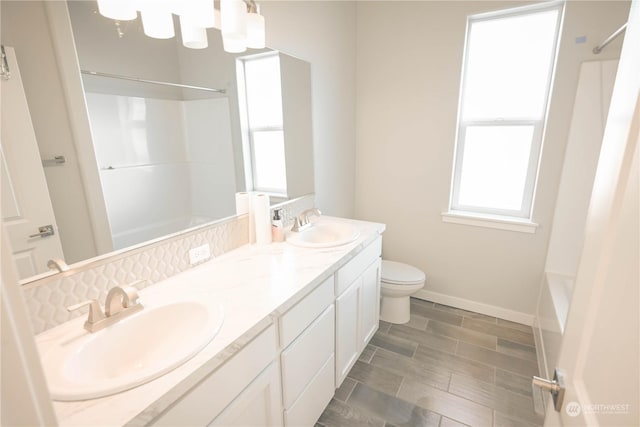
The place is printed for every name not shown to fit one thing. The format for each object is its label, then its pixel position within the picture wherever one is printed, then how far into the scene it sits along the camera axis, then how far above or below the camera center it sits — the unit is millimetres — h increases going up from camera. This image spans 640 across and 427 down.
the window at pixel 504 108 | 2154 +254
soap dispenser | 1820 -482
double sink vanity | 767 -599
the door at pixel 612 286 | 456 -246
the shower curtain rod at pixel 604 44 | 1565 +543
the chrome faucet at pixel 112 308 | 984 -520
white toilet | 2391 -1106
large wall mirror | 938 +58
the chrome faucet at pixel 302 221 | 2004 -490
